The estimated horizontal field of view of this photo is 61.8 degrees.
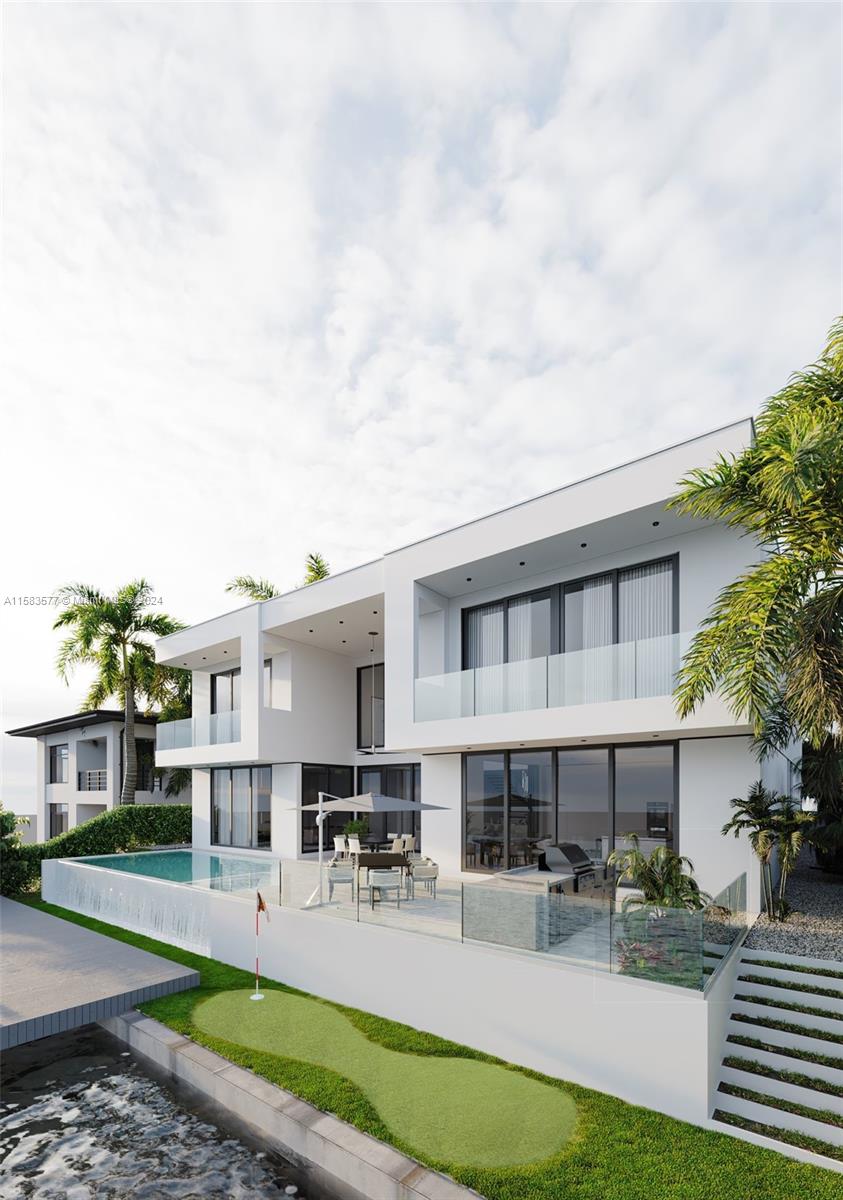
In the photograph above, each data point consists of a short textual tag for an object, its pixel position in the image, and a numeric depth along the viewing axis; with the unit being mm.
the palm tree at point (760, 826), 10281
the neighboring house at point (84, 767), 30656
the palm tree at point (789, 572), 8141
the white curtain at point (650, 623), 11461
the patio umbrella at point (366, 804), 13070
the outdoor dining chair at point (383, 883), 10430
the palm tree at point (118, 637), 26359
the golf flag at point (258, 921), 10688
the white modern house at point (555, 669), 11672
